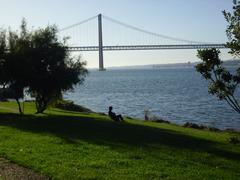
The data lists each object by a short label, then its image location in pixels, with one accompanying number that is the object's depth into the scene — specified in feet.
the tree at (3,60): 64.34
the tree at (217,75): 42.71
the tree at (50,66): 64.54
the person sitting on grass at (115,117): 66.44
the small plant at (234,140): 50.19
